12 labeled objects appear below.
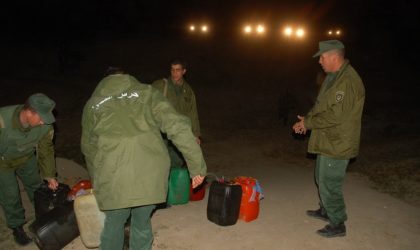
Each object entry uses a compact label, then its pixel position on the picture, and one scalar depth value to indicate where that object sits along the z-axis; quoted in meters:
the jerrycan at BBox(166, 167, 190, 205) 5.71
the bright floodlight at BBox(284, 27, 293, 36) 26.05
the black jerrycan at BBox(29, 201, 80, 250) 4.39
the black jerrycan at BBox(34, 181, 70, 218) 4.80
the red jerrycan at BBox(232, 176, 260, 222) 5.27
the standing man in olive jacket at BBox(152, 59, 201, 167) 5.92
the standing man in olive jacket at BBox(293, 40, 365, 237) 4.63
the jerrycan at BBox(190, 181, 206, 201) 6.07
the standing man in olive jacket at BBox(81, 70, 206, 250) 3.16
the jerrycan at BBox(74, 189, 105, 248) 4.20
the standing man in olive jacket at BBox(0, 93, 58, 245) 4.32
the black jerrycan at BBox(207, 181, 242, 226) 5.10
